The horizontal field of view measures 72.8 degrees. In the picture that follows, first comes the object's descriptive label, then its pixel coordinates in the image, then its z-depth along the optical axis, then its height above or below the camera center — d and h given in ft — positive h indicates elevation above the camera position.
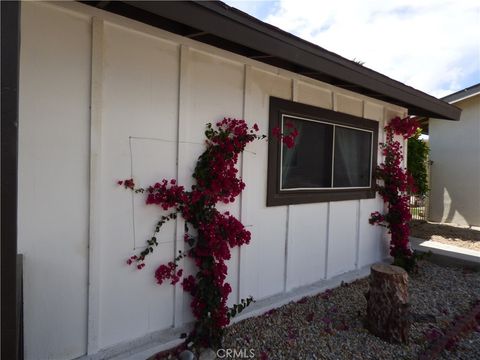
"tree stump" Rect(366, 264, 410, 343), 9.10 -3.63
